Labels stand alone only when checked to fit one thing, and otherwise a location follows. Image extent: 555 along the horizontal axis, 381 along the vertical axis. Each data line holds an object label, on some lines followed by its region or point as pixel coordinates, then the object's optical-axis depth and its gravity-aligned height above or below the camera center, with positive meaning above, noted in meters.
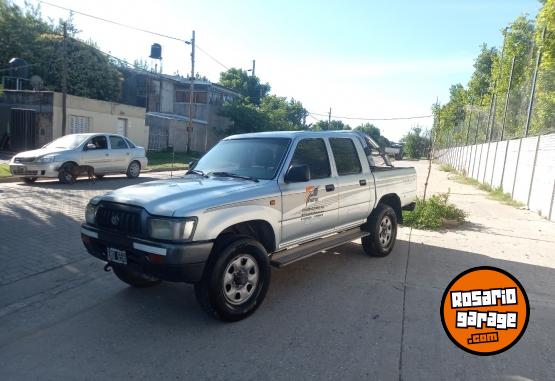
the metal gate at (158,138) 32.94 -0.31
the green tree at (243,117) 38.28 +2.23
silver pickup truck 3.60 -0.77
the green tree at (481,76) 39.28 +8.09
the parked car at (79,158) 12.48 -1.00
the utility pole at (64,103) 20.36 +1.15
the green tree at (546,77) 11.68 +2.87
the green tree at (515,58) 22.48 +6.30
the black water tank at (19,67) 25.69 +3.64
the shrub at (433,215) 8.77 -1.31
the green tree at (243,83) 51.28 +7.23
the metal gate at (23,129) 21.88 -0.33
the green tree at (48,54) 31.75 +5.48
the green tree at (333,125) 75.12 +4.77
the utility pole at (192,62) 30.17 +5.51
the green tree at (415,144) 68.88 +1.81
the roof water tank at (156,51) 31.25 +6.33
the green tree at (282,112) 41.47 +3.51
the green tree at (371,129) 102.70 +5.72
